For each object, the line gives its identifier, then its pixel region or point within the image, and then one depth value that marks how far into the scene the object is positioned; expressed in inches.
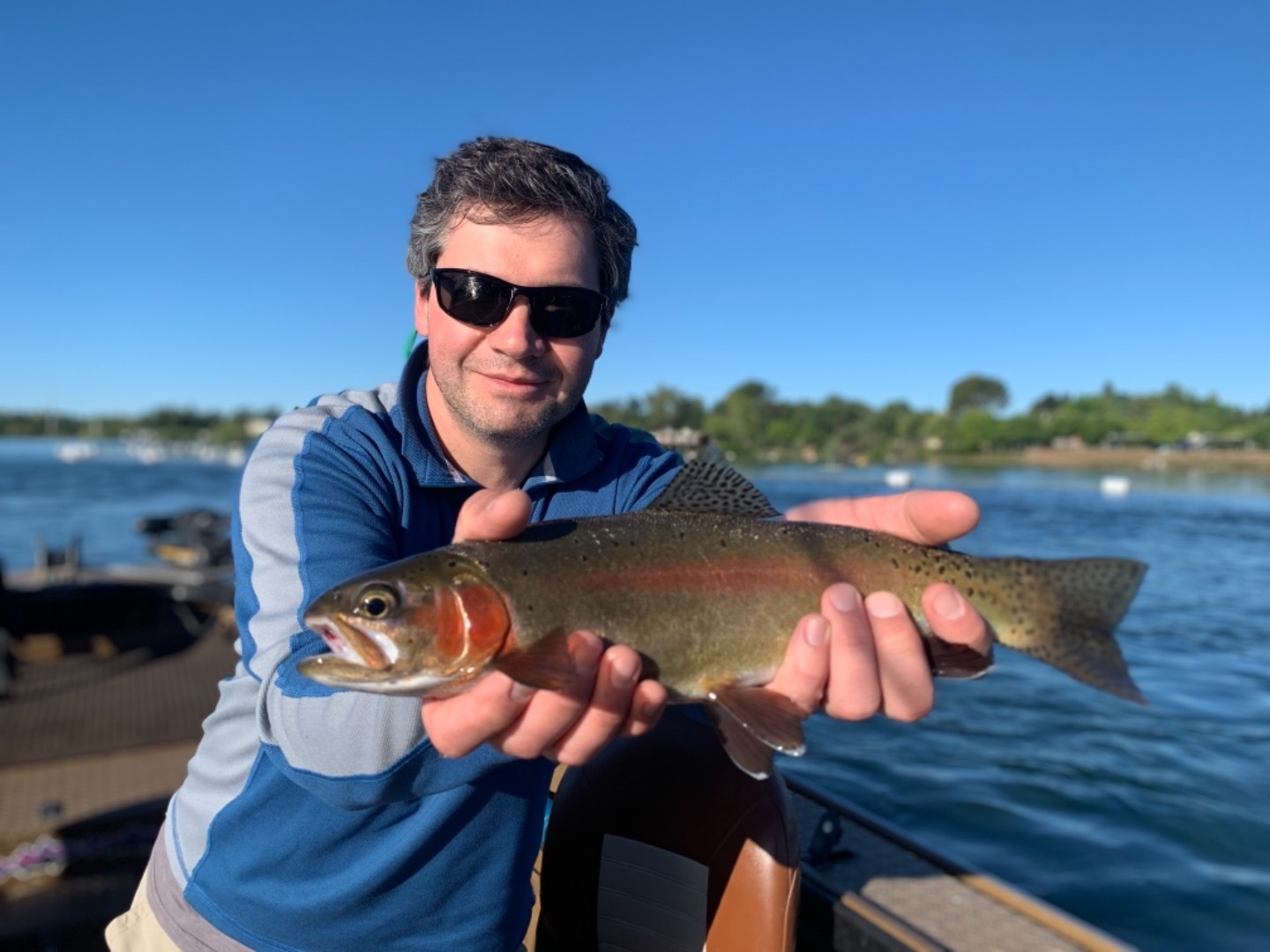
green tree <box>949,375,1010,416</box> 7504.9
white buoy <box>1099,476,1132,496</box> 2524.6
